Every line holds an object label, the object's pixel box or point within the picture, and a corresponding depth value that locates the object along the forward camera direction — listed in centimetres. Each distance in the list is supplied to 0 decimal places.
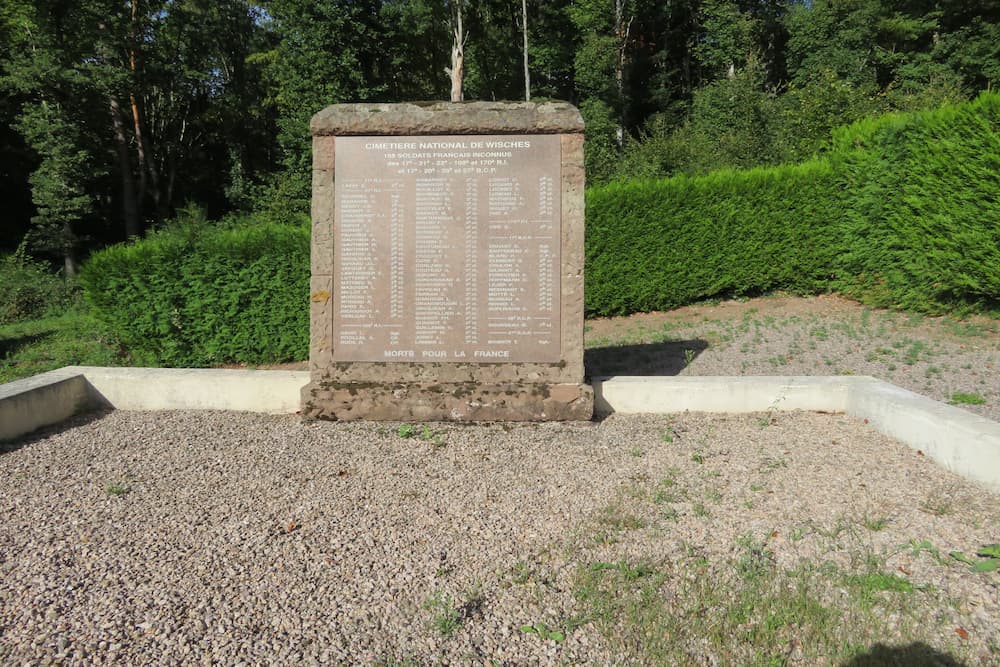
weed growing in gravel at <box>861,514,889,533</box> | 297
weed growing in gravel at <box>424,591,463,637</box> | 221
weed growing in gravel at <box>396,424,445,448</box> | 461
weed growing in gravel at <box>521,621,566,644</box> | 216
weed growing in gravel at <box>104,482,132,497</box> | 355
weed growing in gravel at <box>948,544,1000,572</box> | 258
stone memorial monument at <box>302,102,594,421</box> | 498
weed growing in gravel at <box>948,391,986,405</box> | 561
